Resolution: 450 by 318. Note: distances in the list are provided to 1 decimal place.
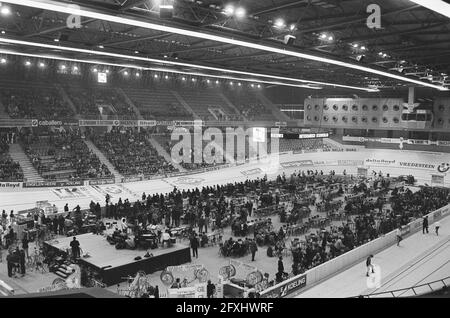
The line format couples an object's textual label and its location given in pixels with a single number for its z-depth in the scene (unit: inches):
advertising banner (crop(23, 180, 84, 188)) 962.1
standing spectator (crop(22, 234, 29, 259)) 626.3
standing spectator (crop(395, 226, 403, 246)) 748.6
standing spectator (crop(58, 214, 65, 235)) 741.9
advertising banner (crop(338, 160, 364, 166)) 1716.3
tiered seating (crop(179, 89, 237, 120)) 1787.6
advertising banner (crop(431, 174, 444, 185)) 1472.2
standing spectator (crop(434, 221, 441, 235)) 821.2
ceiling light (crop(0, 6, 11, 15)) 653.3
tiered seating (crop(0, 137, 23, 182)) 979.3
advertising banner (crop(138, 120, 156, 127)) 1386.6
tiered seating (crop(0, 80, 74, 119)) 1228.5
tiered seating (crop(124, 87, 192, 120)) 1587.1
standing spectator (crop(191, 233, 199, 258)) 661.3
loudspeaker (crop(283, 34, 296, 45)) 661.9
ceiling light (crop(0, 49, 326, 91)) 1027.2
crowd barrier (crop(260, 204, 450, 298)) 492.7
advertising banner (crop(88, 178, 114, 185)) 1054.3
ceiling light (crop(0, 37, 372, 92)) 759.8
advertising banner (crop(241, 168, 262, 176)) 1445.1
